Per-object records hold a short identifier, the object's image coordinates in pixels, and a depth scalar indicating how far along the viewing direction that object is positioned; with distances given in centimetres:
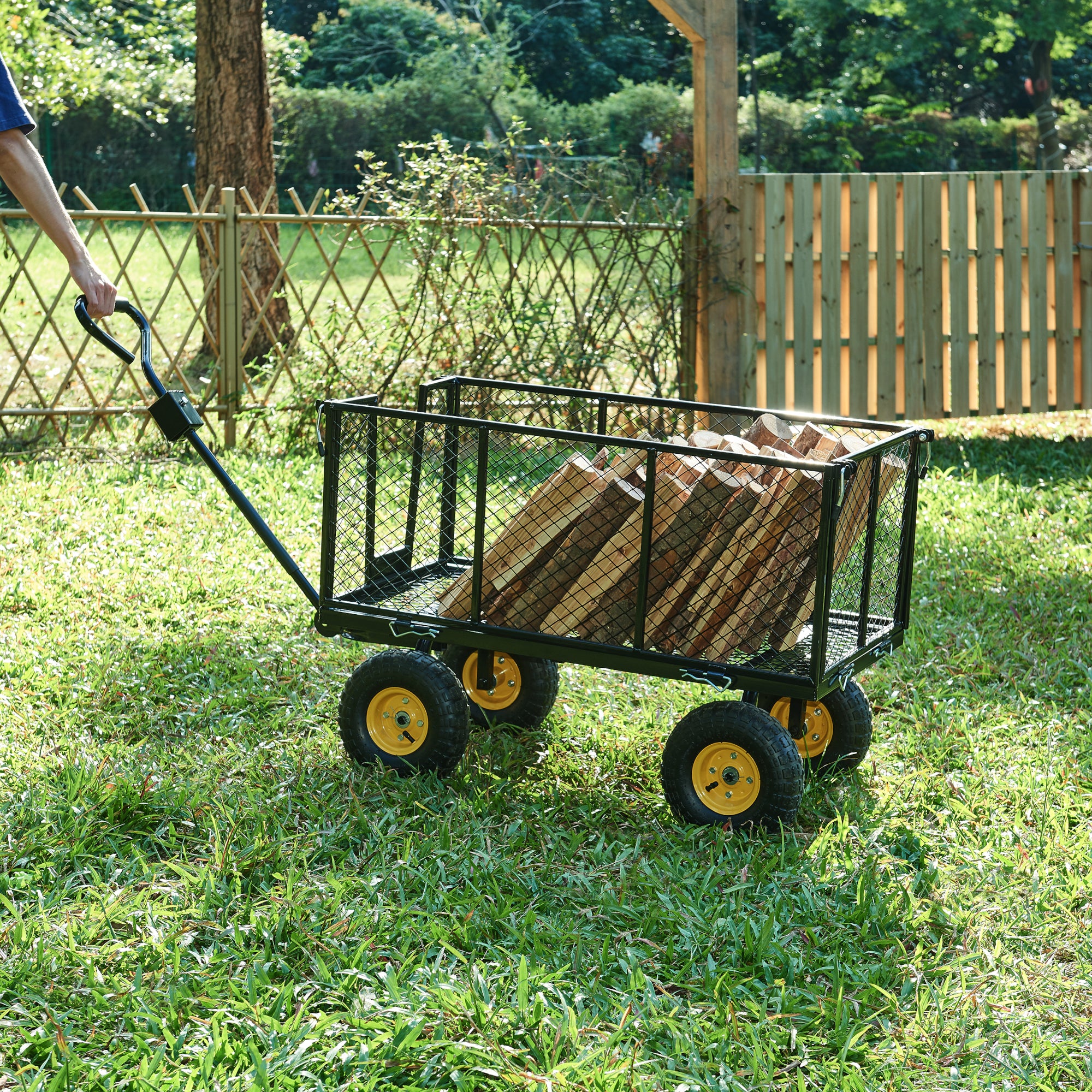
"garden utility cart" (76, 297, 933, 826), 292
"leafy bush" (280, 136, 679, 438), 696
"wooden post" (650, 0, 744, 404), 684
